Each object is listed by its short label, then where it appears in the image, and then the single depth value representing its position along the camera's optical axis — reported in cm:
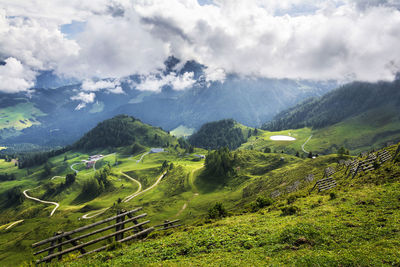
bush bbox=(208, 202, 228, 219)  4231
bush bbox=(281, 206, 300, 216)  3155
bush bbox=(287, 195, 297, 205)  4062
